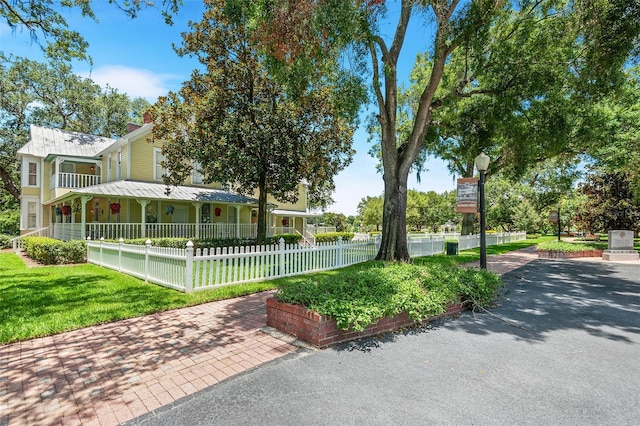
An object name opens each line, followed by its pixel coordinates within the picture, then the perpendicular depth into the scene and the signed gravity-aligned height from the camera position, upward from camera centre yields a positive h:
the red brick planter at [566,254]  16.22 -2.14
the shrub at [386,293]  4.50 -1.31
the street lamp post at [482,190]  8.92 +0.68
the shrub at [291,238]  21.84 -1.53
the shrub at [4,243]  20.69 -1.53
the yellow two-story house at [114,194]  16.66 +1.34
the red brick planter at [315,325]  4.32 -1.64
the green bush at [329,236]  27.28 -1.84
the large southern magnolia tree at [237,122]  14.15 +4.51
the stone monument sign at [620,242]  15.81 -1.51
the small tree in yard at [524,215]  39.16 -0.18
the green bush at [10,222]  34.03 -0.25
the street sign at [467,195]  9.81 +0.61
